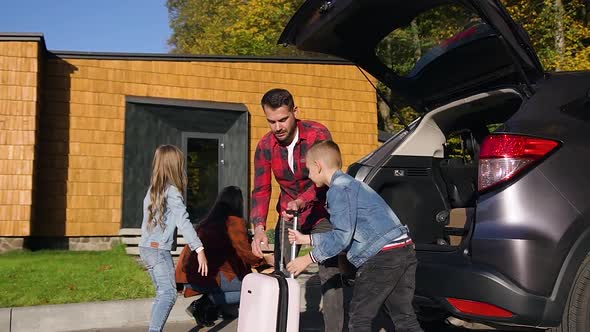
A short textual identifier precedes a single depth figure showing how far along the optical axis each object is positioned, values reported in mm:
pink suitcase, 3693
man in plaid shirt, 4496
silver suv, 3621
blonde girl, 4902
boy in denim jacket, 3799
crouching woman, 6457
